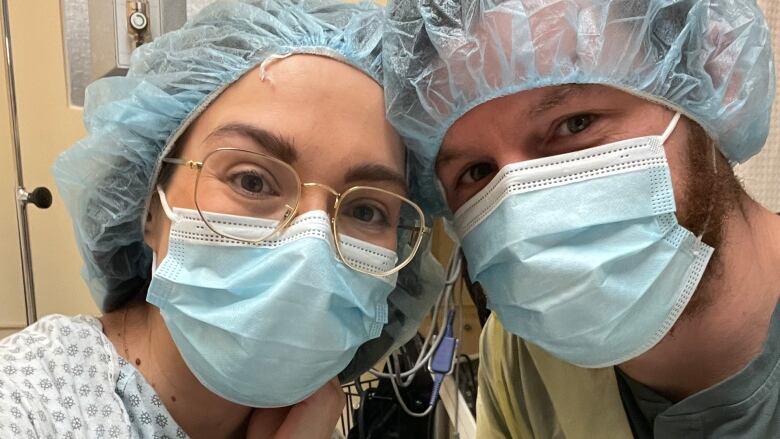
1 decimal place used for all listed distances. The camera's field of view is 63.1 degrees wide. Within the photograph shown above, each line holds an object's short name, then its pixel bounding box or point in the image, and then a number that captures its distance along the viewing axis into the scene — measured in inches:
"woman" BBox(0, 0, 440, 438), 12.3
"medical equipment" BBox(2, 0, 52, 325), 27.8
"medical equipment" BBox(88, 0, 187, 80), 24.8
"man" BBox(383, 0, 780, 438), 12.3
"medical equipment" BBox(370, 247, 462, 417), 25.3
